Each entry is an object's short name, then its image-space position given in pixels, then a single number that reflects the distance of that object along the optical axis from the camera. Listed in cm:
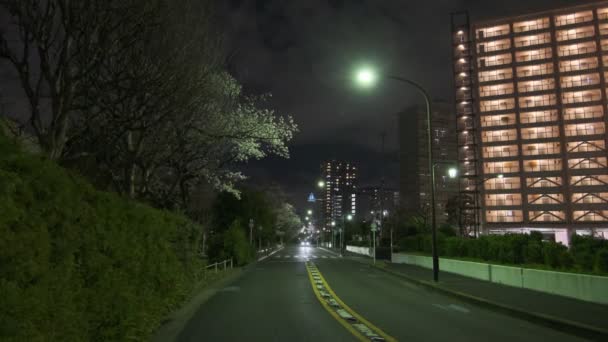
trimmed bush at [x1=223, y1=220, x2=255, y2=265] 3022
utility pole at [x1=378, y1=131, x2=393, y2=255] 4099
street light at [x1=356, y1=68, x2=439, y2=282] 1598
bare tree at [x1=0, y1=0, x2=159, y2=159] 900
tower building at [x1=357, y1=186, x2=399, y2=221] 10051
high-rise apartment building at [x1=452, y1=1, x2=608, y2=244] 8106
